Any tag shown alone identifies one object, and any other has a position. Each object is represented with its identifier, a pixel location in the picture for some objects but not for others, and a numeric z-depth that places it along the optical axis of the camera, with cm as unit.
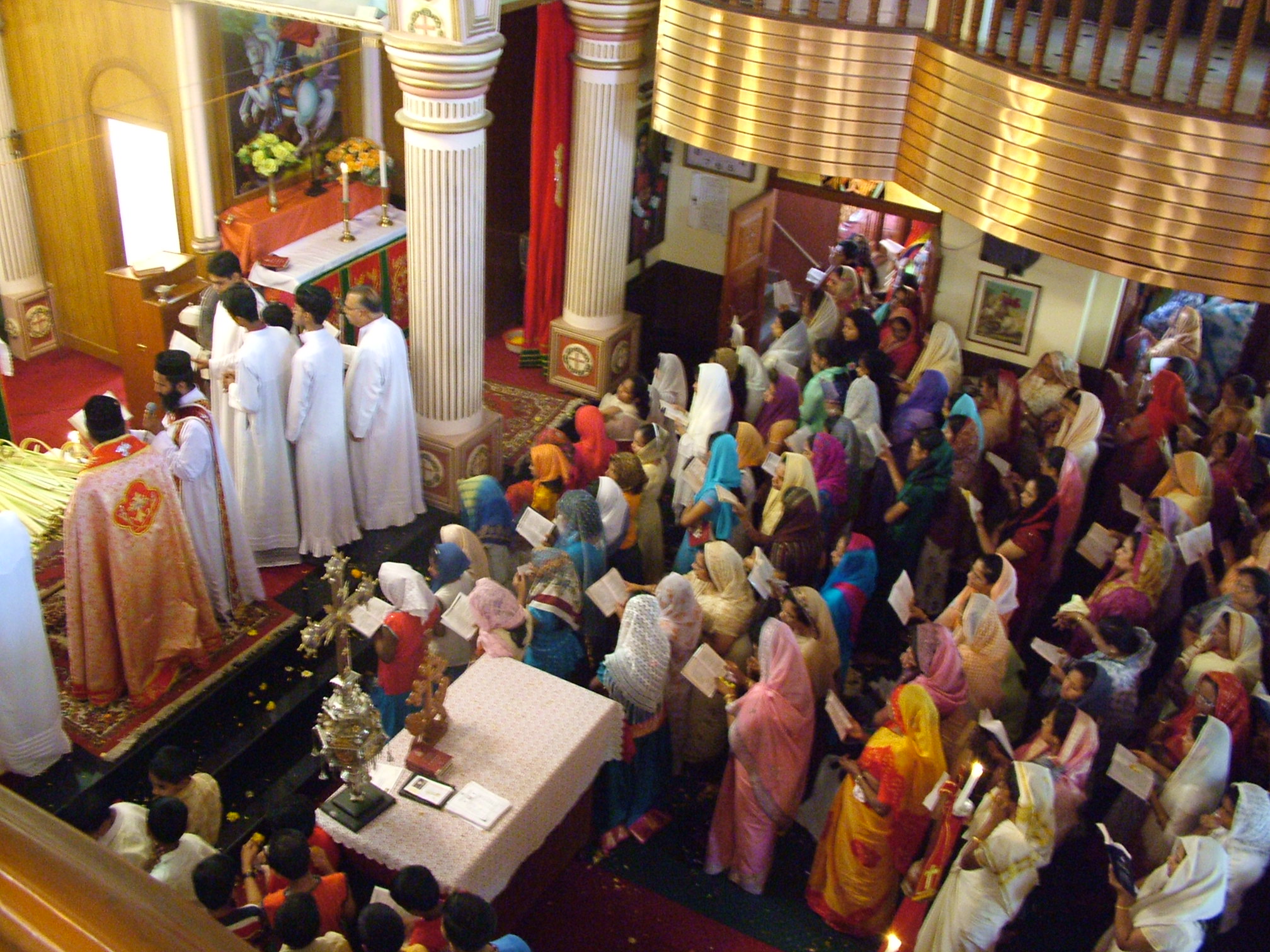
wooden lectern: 792
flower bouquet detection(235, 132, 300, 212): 912
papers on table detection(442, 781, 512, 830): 470
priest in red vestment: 563
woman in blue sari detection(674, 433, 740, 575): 698
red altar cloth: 908
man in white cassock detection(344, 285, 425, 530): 719
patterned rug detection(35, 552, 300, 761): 588
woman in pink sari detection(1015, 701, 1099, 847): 495
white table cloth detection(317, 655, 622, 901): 461
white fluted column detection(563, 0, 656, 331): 892
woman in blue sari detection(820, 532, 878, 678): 624
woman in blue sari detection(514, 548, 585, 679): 577
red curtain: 920
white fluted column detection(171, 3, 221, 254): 836
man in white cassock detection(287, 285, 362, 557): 690
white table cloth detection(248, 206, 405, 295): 898
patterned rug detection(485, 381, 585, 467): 936
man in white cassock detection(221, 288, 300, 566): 678
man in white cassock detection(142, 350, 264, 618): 609
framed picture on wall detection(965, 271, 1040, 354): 945
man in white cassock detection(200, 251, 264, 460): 699
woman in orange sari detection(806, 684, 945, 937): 507
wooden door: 1033
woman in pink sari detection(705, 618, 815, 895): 536
